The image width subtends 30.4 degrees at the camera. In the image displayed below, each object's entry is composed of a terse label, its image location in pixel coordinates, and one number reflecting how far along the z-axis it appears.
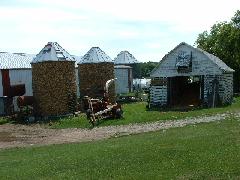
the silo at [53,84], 34.28
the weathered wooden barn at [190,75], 35.94
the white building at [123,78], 61.34
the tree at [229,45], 59.71
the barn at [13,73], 42.16
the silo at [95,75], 39.22
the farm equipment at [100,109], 29.46
